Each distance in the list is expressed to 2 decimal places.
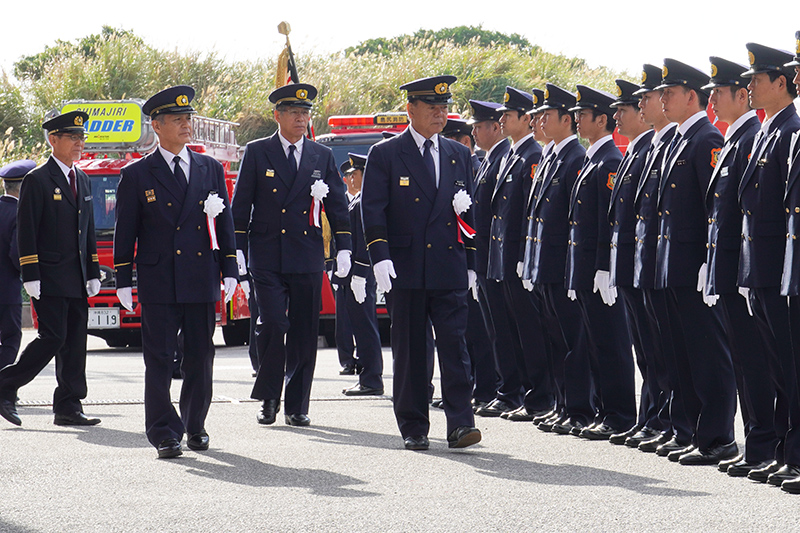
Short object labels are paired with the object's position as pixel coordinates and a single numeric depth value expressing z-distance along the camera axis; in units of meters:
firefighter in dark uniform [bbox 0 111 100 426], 17.61
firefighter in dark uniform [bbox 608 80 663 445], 15.05
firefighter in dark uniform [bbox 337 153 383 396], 21.84
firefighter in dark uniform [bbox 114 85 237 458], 15.05
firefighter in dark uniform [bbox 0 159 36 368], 19.83
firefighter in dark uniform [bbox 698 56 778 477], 12.96
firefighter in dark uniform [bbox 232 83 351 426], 17.58
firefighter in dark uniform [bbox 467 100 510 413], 18.91
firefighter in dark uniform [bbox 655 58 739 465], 13.80
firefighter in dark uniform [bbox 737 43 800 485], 12.27
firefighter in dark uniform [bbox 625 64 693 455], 14.41
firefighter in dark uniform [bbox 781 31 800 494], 11.77
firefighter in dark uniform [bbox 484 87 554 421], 17.86
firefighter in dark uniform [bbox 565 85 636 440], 15.99
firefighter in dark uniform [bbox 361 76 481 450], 15.21
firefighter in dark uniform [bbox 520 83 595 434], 16.59
